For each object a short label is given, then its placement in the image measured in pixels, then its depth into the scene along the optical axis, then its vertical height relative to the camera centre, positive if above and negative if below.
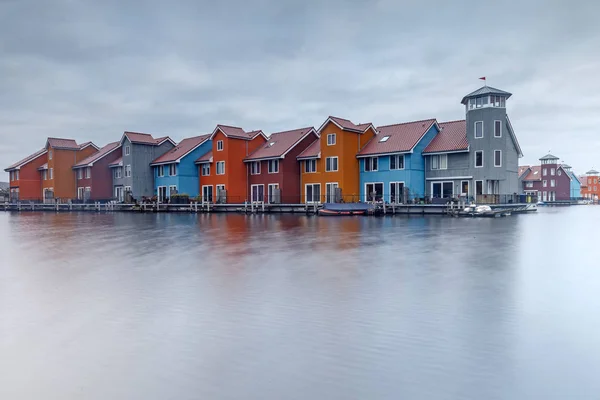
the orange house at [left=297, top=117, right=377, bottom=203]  50.41 +3.62
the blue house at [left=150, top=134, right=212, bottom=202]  62.31 +3.75
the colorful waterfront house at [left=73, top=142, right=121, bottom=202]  70.06 +3.51
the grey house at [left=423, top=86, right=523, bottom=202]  45.62 +3.76
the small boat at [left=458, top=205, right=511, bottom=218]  41.44 -1.54
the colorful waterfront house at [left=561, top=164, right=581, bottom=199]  119.15 +1.57
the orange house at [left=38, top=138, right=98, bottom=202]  74.44 +5.35
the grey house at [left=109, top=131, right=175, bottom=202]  65.81 +5.14
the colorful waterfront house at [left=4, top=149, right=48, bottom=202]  78.62 +3.46
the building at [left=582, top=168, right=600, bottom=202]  145.62 +1.75
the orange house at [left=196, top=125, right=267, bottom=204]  57.62 +4.22
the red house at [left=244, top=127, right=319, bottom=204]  54.19 +3.34
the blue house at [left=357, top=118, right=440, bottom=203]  47.75 +3.22
